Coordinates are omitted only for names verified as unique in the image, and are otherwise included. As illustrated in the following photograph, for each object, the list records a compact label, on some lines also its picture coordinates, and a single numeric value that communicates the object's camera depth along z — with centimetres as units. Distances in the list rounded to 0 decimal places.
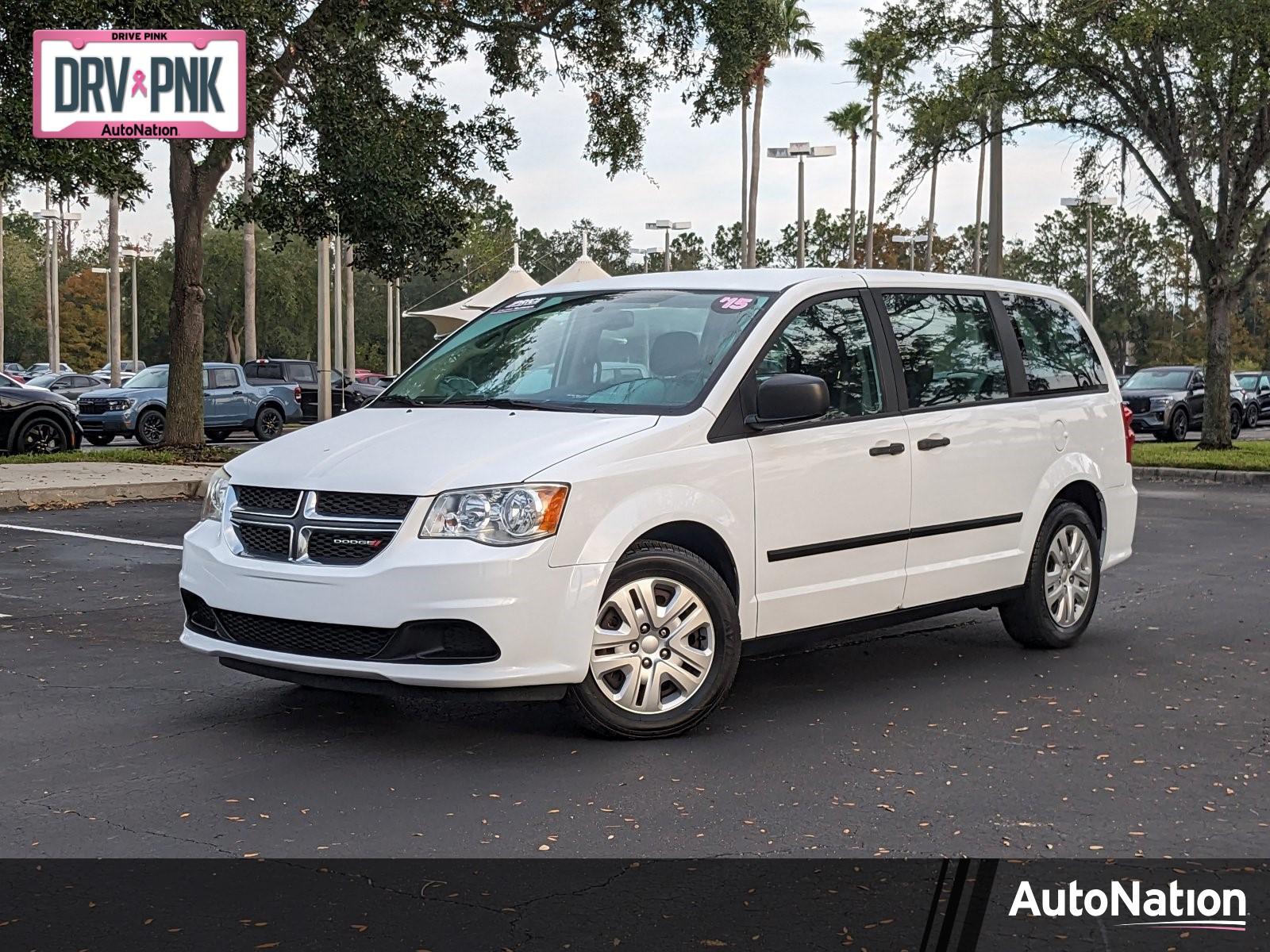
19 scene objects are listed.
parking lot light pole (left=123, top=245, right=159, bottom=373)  7366
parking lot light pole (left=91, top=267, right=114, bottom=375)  4957
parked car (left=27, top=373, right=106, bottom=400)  4784
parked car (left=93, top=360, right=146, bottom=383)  5325
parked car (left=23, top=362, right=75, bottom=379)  6942
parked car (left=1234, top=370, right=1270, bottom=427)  4641
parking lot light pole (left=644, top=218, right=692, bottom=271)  5606
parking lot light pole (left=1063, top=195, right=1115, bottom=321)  3528
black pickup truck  3503
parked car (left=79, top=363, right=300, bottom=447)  2962
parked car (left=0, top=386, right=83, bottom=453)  2295
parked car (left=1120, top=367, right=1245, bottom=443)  3297
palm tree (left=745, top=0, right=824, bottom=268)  4884
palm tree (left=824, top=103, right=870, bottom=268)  7325
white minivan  560
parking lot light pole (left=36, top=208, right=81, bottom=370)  6887
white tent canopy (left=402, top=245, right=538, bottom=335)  3072
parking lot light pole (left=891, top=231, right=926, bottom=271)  6675
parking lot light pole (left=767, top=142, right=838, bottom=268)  4438
